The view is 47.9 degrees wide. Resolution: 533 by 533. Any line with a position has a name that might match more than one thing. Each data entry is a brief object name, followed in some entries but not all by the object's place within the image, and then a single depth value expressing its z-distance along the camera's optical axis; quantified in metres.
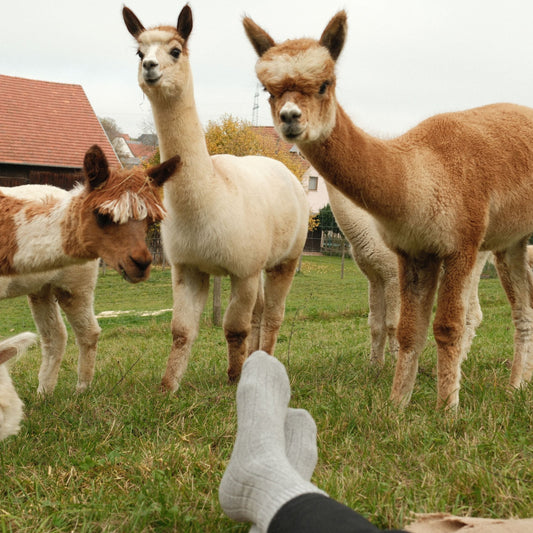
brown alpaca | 3.30
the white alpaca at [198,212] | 4.18
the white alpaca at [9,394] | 3.19
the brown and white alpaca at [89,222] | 3.54
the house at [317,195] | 46.66
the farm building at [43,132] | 20.83
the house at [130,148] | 61.74
